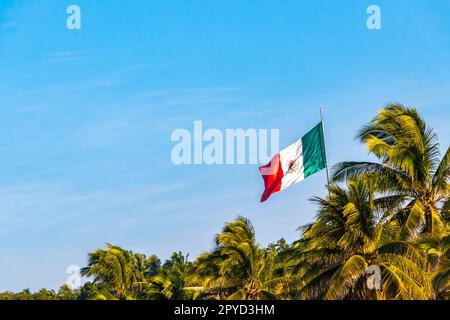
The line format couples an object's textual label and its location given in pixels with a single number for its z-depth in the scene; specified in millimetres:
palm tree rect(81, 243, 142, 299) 58500
